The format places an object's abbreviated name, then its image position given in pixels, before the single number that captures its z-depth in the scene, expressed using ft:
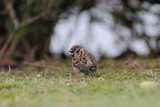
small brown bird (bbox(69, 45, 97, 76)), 28.60
